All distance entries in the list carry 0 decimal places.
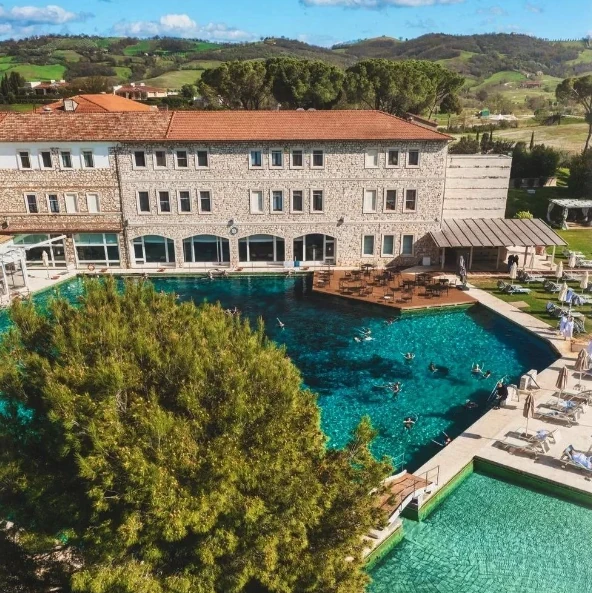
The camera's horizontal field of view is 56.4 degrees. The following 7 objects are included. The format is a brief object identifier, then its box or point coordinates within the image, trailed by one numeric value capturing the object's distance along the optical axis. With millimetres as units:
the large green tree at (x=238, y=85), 70438
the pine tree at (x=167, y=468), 8344
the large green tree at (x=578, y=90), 58188
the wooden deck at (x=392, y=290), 30344
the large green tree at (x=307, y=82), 71125
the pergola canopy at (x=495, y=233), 34000
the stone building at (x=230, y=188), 34562
